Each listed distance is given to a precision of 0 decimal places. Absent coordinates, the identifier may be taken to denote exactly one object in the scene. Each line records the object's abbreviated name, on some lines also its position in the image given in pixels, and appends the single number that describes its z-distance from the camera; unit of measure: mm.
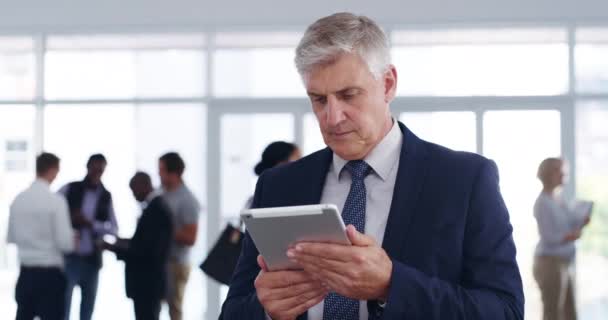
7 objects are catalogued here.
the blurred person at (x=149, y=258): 6520
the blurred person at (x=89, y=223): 7961
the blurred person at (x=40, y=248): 6527
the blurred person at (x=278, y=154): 5008
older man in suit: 1780
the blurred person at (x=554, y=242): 7336
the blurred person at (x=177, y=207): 7004
